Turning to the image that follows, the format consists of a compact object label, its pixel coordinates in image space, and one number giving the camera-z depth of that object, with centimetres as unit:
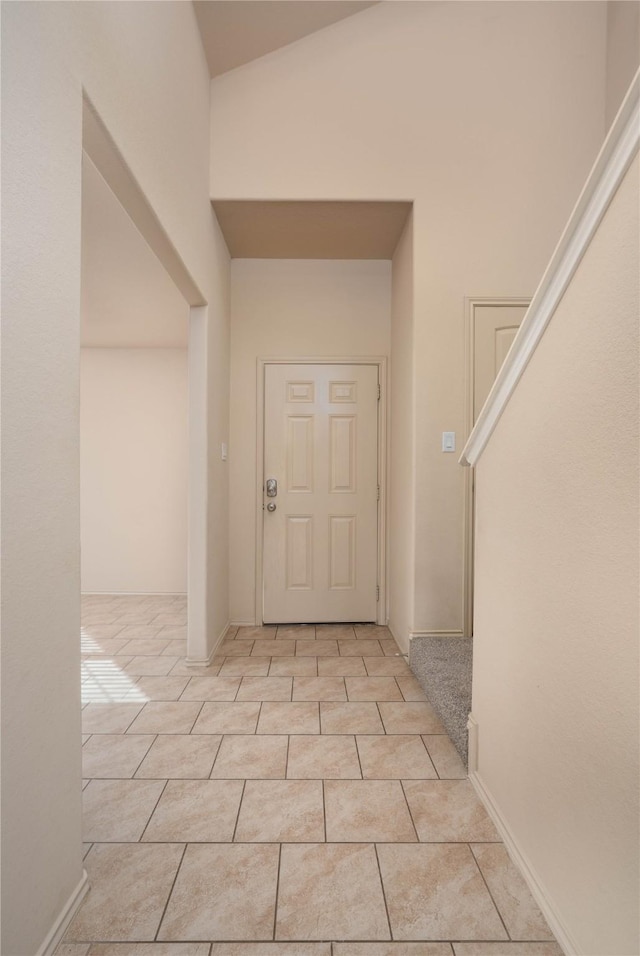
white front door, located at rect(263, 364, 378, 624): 402
